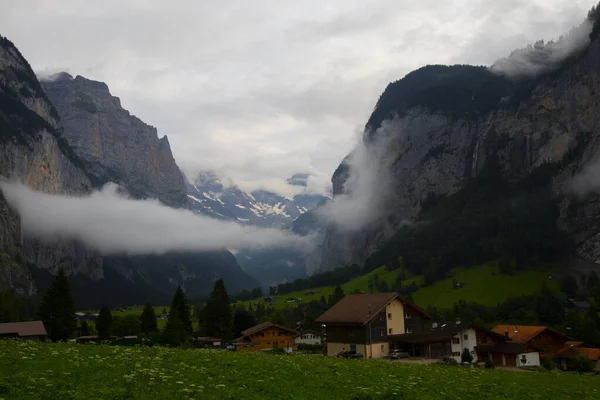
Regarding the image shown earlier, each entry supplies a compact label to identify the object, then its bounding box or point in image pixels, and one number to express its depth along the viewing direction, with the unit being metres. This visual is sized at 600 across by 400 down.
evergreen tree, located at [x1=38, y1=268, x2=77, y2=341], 91.69
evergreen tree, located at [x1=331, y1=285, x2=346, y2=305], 151.16
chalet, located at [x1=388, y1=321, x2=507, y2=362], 72.06
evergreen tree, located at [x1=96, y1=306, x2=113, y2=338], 113.72
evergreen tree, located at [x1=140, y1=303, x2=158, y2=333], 116.44
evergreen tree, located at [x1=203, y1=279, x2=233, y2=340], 116.50
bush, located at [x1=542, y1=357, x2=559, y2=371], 67.00
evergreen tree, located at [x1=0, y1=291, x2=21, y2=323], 132.85
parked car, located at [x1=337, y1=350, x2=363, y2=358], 66.46
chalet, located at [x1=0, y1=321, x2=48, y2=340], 79.12
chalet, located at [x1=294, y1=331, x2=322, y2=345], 120.25
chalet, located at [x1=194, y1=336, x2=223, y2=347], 93.56
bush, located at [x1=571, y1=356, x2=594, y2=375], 66.03
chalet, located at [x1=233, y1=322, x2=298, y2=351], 107.44
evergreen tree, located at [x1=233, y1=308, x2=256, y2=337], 129.12
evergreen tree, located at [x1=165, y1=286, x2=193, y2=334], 98.16
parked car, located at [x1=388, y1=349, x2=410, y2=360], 67.06
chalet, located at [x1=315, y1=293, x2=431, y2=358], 70.88
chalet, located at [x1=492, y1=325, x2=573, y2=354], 82.69
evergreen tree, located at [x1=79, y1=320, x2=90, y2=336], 120.94
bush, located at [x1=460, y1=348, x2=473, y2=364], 66.69
